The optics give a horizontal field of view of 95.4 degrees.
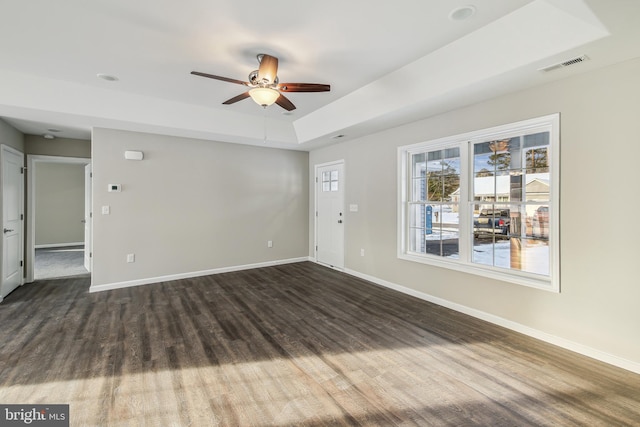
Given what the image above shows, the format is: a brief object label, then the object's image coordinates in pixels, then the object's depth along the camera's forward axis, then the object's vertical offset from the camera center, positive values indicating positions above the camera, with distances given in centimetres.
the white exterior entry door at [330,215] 574 -8
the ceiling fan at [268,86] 284 +125
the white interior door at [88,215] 537 -8
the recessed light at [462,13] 226 +158
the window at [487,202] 301 +11
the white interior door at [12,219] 421 -13
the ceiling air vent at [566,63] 238 +126
